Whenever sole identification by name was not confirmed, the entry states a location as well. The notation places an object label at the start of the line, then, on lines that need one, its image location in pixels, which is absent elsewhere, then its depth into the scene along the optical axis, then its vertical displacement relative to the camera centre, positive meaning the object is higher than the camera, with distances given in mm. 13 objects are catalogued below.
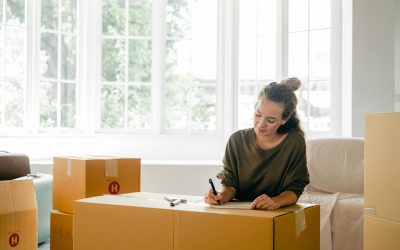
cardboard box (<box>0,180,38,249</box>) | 2176 -413
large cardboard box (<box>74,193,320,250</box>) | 1375 -301
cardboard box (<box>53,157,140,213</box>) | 2482 -278
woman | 1807 -106
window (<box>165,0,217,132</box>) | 4266 +556
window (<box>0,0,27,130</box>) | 3803 +463
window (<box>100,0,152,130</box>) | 4215 +517
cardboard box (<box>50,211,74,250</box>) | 2623 -570
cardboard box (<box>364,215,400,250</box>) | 1684 -379
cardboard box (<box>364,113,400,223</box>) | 1696 -141
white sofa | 2865 -402
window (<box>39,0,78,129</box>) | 4020 +482
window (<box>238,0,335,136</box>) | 4055 +601
